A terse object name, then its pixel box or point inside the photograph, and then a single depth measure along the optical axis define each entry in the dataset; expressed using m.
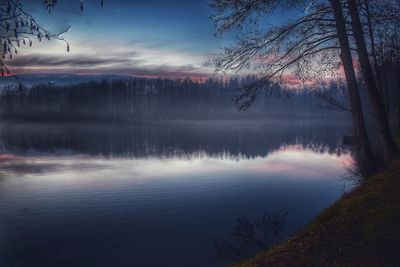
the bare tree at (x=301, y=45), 12.68
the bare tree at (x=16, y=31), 4.00
